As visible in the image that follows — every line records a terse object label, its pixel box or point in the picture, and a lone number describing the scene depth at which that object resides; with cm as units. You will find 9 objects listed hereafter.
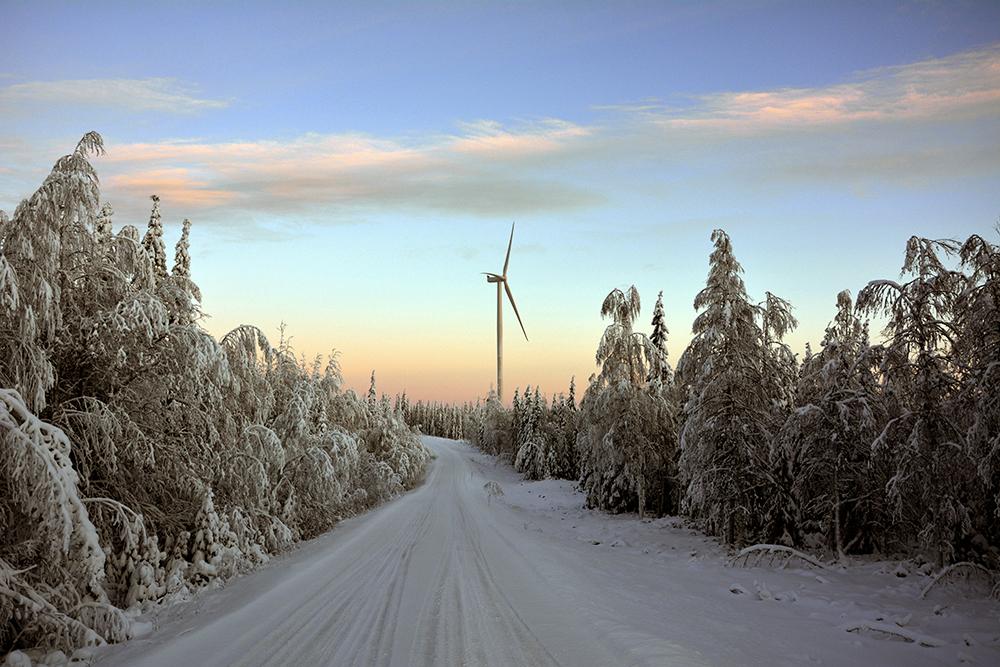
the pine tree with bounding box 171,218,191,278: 2836
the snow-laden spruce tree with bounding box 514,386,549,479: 6181
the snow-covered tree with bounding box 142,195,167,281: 2457
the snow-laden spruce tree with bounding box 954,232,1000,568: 1149
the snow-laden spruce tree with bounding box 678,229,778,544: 1961
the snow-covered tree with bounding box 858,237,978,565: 1334
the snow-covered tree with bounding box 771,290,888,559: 1695
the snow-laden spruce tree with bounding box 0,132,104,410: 898
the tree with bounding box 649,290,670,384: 3641
